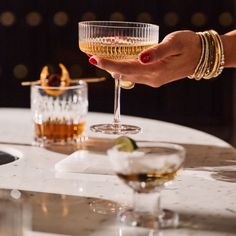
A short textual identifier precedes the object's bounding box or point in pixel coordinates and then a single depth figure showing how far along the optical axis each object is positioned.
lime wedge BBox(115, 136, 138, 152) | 0.72
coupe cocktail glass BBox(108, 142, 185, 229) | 0.70
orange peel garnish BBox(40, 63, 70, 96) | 1.11
